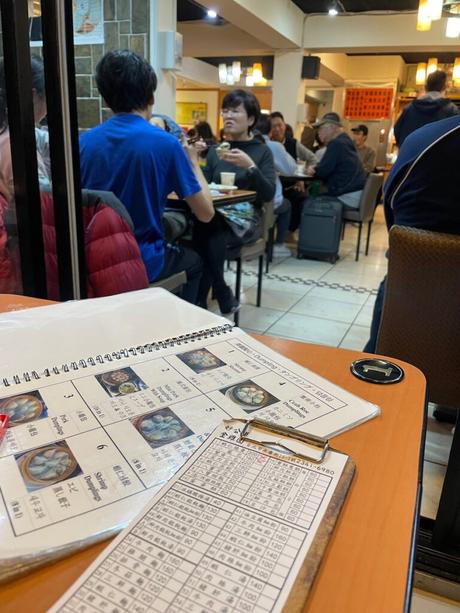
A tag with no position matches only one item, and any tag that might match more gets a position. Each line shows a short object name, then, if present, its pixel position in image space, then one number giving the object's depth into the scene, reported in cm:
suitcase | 430
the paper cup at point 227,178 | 282
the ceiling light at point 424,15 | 425
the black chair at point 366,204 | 436
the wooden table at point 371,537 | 33
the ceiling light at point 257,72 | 766
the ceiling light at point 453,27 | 528
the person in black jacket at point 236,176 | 257
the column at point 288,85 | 670
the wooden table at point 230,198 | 225
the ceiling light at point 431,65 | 735
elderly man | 432
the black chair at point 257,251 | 272
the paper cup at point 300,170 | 484
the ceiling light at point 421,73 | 752
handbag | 254
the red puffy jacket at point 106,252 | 135
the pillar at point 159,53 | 365
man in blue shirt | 176
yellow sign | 1150
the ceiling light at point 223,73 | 792
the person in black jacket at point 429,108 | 388
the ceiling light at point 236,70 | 765
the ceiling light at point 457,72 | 686
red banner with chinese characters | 956
